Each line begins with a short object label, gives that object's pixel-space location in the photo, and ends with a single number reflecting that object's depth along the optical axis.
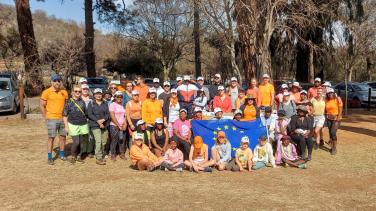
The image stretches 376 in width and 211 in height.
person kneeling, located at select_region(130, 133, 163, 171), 9.22
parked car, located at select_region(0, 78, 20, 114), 19.33
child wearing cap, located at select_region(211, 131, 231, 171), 9.48
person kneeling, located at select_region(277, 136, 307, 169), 9.80
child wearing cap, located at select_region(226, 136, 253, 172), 9.40
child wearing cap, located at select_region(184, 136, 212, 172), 9.29
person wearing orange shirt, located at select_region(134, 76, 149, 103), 11.33
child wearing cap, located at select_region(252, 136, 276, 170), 9.66
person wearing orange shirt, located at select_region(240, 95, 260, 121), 10.60
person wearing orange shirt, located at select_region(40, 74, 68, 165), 9.70
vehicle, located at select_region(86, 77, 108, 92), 25.81
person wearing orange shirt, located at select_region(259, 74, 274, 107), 11.37
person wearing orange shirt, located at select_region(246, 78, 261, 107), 11.25
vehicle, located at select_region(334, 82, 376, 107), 24.73
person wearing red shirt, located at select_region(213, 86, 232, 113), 10.85
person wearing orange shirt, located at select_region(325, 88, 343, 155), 11.17
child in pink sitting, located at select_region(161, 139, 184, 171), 9.26
